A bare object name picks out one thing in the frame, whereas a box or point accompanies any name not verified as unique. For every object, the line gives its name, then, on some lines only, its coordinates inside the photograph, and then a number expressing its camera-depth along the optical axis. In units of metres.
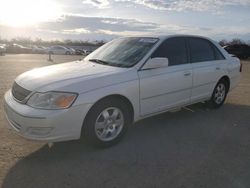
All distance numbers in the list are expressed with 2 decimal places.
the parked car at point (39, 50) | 34.04
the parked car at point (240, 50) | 23.48
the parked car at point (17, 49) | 32.50
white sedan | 2.78
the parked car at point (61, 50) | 34.72
